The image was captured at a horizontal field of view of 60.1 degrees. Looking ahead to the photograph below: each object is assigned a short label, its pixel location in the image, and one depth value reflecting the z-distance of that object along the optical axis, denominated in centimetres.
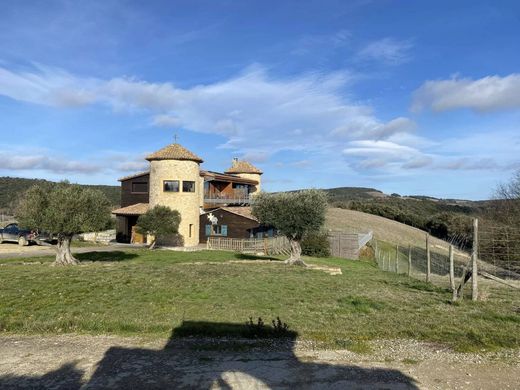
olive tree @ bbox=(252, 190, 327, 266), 2612
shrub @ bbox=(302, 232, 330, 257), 3997
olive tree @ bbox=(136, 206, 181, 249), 3784
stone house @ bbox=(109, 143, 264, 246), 4225
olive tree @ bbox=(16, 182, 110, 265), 2216
